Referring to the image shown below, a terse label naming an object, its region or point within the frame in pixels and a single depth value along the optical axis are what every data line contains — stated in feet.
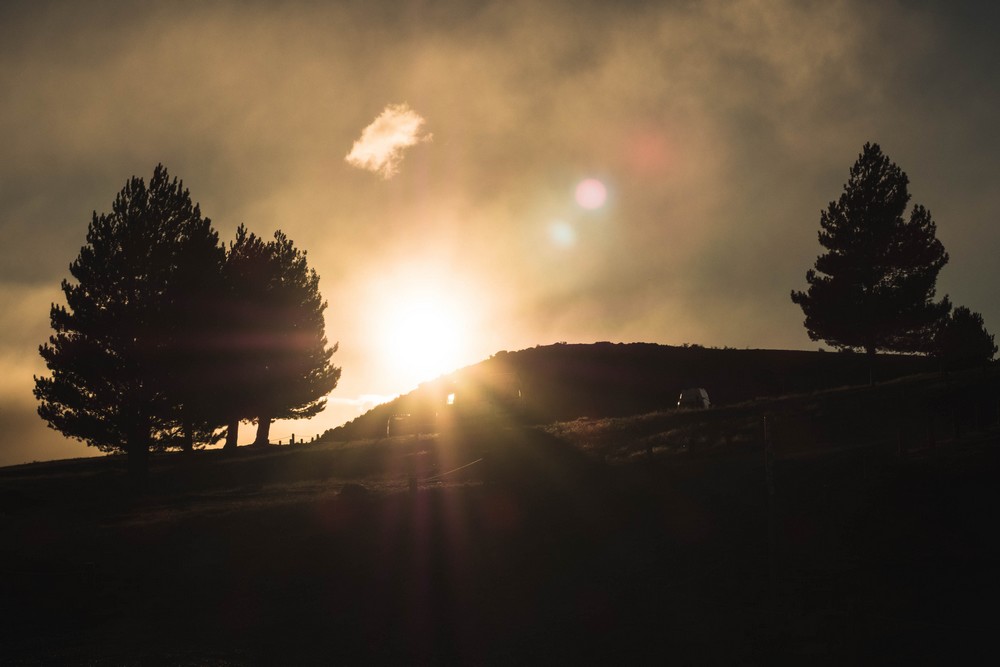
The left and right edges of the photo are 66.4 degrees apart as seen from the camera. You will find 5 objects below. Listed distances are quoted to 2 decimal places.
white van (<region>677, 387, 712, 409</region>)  159.94
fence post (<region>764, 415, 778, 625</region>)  47.68
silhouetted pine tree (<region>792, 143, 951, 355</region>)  146.72
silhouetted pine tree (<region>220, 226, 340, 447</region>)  147.13
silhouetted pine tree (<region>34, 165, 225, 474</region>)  118.83
